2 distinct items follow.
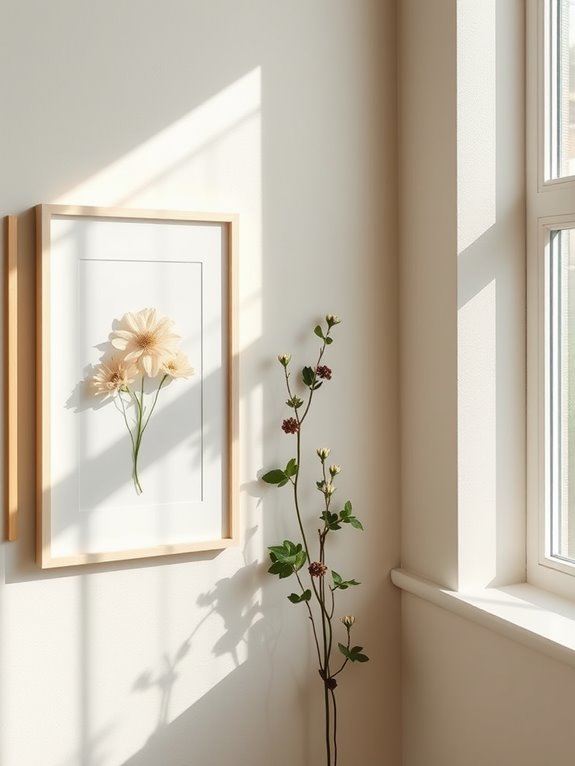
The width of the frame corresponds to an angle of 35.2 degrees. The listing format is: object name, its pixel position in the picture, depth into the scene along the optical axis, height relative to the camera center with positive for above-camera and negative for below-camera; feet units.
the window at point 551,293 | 5.85 +0.62
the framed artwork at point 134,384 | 5.44 +0.03
